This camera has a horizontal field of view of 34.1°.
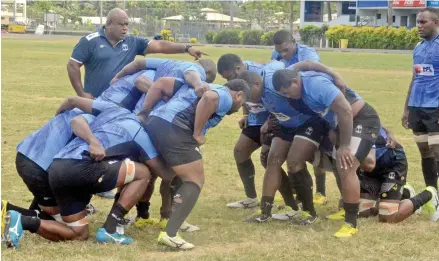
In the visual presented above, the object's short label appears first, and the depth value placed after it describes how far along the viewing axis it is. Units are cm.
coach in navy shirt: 872
